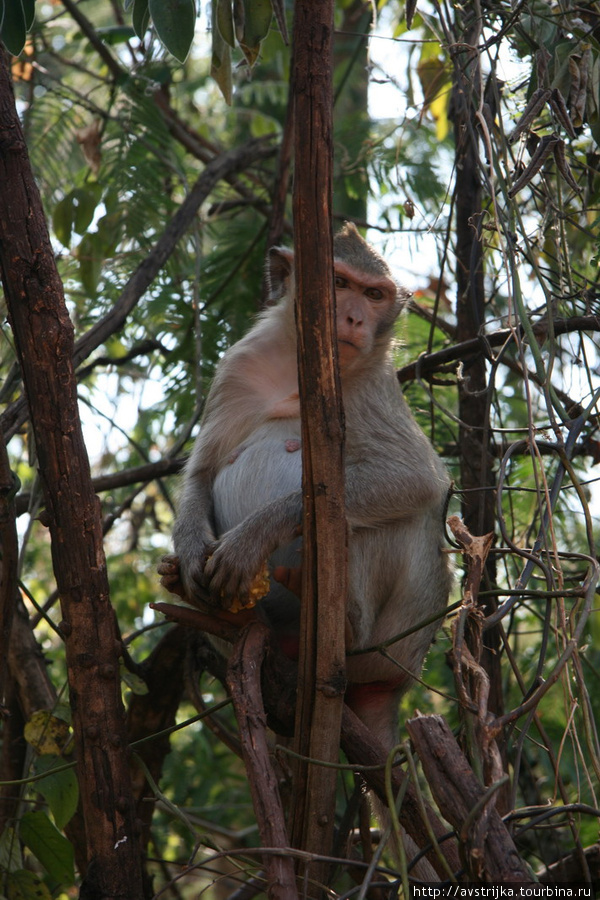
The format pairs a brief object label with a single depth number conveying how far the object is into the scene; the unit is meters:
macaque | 3.50
